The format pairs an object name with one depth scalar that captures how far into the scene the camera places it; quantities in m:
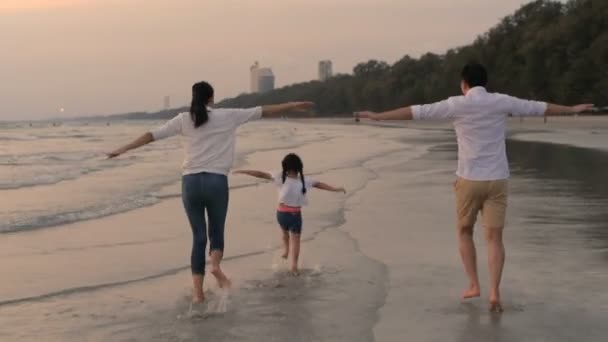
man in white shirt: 5.48
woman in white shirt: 5.71
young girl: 7.30
